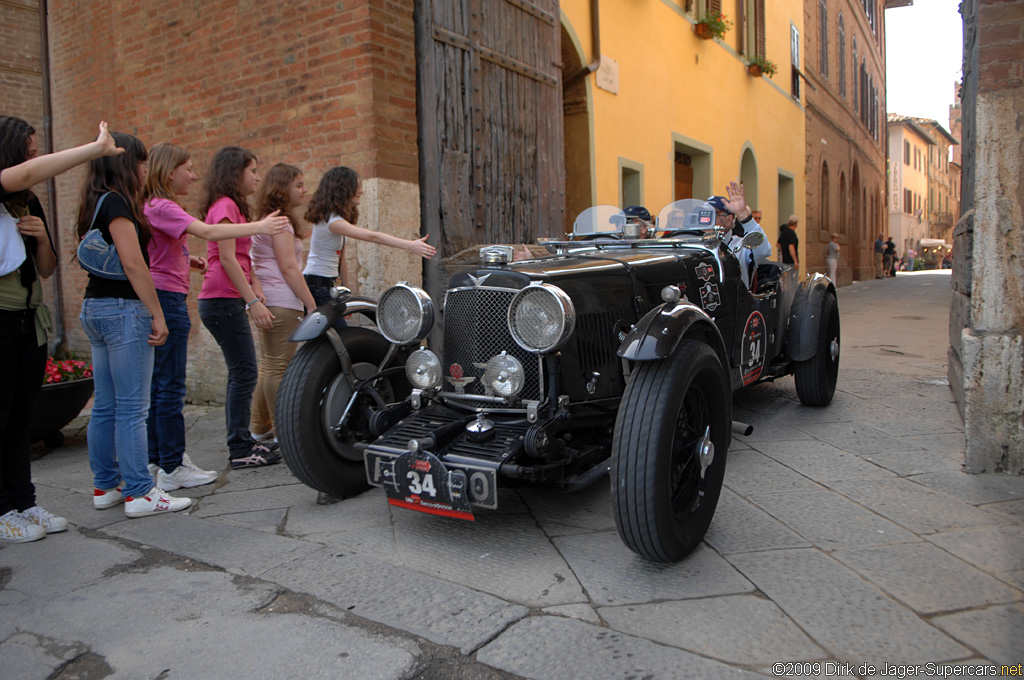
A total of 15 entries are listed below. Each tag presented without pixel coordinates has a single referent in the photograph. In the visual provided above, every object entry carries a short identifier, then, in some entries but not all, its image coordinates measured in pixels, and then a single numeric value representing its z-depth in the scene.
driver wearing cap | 4.53
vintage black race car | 2.57
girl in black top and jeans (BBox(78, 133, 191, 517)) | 3.17
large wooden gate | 5.68
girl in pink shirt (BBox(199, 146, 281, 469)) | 3.95
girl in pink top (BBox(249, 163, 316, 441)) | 4.12
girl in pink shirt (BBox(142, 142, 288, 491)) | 3.53
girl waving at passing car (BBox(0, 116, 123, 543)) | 2.95
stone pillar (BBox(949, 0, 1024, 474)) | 3.54
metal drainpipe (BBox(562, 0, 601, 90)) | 8.43
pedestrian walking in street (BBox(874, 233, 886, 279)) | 28.45
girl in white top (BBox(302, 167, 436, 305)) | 4.23
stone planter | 4.55
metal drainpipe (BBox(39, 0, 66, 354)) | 7.60
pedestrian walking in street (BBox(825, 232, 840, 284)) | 18.08
